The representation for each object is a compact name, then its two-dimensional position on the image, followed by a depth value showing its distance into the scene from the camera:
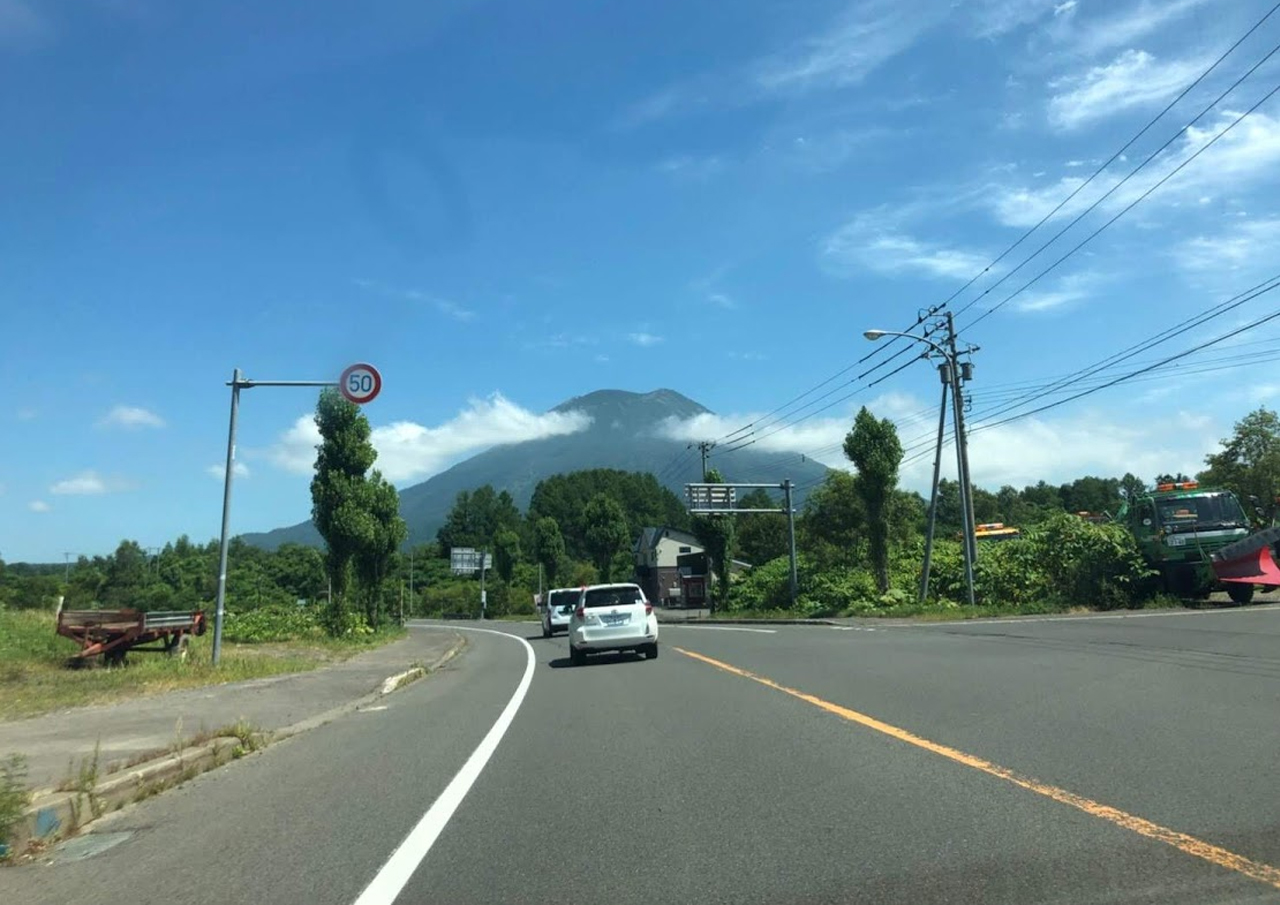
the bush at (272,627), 30.95
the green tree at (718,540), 56.75
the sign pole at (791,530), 46.62
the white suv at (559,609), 37.84
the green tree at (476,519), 143.38
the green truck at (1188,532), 25.11
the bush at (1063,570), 28.17
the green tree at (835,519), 66.88
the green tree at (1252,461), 64.19
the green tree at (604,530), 82.38
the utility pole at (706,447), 64.60
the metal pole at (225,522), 18.67
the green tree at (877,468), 38.88
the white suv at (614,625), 19.88
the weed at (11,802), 6.07
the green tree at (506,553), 92.94
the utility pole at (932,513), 34.30
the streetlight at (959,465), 31.34
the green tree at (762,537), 95.75
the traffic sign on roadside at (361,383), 18.34
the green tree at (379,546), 34.44
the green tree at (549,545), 86.75
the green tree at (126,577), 78.94
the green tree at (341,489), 31.56
